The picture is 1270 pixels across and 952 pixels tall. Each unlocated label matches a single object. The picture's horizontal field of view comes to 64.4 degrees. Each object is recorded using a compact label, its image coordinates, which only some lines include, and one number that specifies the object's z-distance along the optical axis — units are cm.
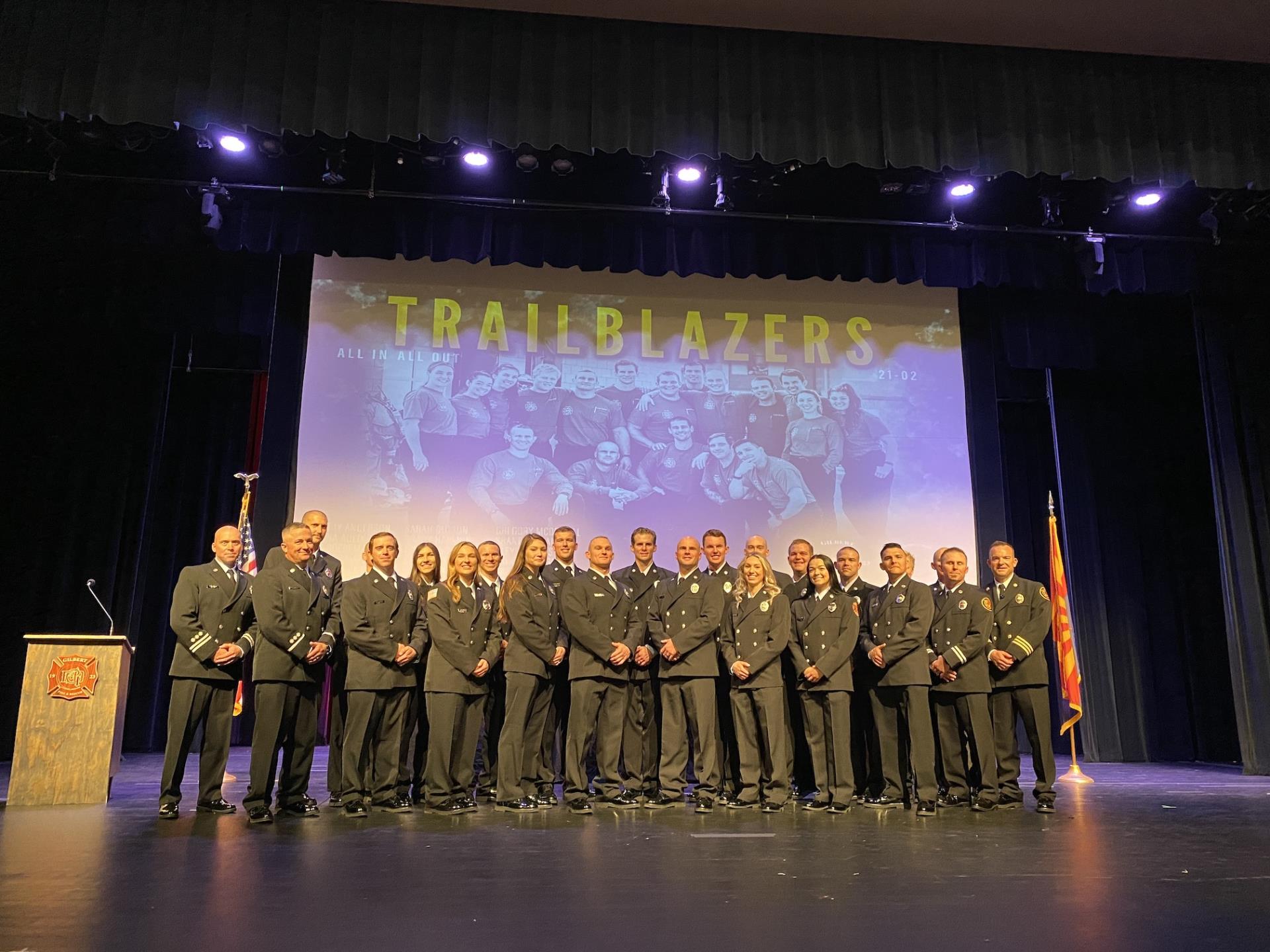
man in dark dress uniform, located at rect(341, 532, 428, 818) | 477
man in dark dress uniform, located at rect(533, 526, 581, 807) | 519
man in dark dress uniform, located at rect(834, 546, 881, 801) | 543
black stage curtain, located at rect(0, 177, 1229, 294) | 706
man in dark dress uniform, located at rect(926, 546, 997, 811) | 515
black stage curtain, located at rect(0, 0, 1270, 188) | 560
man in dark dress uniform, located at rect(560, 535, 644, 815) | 511
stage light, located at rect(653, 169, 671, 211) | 702
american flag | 652
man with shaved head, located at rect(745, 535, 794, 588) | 562
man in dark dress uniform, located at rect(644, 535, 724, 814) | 511
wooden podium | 499
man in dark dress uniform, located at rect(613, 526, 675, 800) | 525
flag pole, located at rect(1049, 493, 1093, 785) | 730
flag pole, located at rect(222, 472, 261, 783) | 637
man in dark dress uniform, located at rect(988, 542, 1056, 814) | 513
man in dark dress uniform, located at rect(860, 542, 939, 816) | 506
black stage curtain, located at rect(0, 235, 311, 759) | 762
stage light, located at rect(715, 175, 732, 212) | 696
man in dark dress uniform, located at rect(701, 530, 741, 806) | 537
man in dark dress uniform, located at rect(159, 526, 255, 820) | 471
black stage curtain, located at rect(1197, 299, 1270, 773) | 742
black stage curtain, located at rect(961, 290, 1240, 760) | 852
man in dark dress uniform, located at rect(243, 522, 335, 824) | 466
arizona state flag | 709
